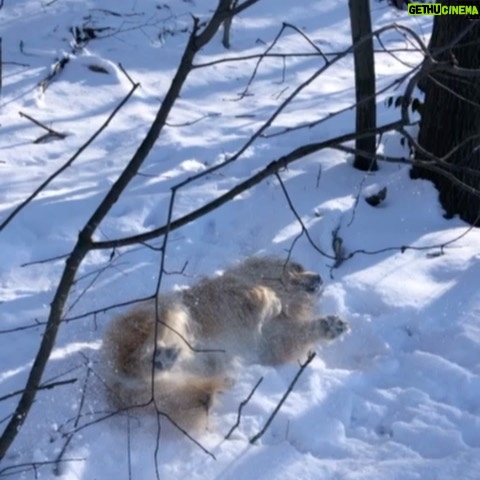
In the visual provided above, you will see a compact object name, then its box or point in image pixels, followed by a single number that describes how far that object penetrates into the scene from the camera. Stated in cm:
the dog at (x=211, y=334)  373
